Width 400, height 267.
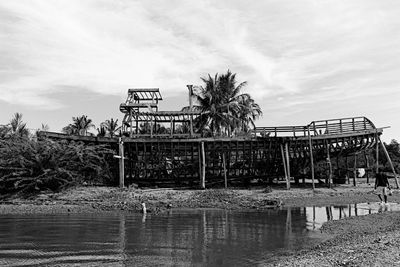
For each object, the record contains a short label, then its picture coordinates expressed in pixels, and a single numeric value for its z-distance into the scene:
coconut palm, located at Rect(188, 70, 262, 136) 43.50
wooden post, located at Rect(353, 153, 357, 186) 32.52
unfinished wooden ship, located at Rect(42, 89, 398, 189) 30.88
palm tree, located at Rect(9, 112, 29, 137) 42.45
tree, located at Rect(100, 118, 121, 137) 59.86
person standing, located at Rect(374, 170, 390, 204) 20.30
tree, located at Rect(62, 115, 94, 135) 61.51
